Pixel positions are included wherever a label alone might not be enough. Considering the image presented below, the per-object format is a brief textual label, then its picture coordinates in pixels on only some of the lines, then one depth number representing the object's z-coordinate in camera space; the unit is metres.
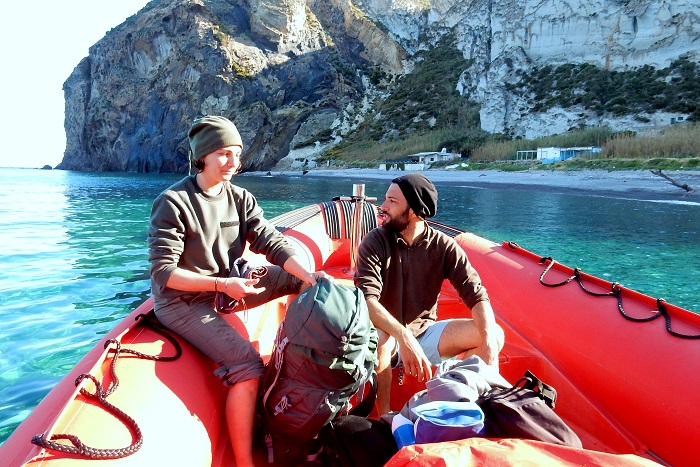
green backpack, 1.63
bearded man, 2.24
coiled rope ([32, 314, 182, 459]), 1.29
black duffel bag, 1.36
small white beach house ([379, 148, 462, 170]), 38.66
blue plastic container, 1.35
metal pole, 4.38
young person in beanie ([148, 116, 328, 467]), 1.87
